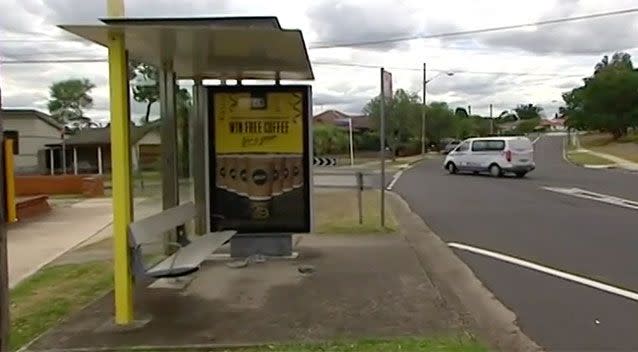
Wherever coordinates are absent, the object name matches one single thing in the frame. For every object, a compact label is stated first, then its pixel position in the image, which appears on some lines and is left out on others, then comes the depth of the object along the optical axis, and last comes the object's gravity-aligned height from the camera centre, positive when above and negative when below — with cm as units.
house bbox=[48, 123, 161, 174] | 4859 -1
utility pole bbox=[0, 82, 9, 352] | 329 -56
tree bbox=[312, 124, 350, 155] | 6081 +43
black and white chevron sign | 1969 -43
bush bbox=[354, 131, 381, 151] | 6769 +31
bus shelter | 986 -12
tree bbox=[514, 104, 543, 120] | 16100 +685
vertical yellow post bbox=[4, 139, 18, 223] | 338 -14
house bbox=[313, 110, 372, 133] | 7819 +312
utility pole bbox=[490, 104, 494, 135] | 11117 +262
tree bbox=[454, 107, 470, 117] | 10388 +480
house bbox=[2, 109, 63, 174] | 5022 +132
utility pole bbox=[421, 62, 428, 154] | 6725 +192
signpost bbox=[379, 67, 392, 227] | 1310 +78
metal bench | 656 -109
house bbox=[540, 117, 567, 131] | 16898 +427
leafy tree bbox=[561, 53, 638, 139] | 7319 +393
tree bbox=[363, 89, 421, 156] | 7231 +307
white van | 3250 -61
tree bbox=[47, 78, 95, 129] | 7181 +509
